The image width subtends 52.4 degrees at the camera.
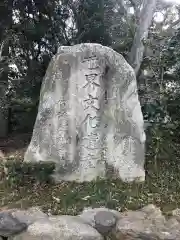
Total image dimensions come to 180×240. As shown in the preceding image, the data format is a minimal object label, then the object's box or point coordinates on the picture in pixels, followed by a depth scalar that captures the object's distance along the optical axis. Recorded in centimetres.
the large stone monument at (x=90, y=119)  240
